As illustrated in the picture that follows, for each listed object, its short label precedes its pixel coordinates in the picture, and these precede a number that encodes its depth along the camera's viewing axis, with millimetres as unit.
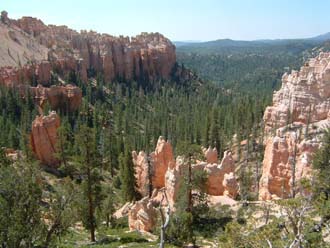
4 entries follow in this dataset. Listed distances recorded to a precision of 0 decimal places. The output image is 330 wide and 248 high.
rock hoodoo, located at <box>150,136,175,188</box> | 55344
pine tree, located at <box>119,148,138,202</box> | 51156
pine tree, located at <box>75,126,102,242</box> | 32159
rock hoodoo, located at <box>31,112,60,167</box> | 66188
